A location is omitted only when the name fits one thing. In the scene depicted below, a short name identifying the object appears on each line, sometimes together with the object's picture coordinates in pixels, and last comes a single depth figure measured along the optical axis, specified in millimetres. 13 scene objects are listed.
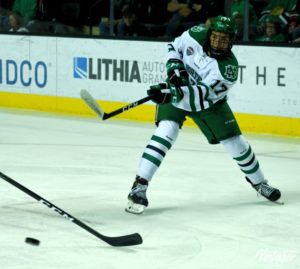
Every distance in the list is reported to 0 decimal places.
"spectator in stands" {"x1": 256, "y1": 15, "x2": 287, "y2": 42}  16773
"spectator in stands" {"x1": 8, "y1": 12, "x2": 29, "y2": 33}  20516
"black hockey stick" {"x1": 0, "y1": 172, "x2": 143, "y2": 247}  8727
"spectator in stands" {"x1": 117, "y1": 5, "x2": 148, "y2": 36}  18687
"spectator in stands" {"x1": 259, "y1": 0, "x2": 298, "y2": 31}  16641
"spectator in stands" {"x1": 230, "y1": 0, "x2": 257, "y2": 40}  17141
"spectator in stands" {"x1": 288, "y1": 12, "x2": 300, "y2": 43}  16523
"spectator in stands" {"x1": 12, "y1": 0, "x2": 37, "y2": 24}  20578
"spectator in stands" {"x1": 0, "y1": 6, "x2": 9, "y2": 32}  20734
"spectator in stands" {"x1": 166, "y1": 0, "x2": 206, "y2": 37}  17953
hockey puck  8673
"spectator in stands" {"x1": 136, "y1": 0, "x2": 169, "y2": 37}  18484
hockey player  10195
